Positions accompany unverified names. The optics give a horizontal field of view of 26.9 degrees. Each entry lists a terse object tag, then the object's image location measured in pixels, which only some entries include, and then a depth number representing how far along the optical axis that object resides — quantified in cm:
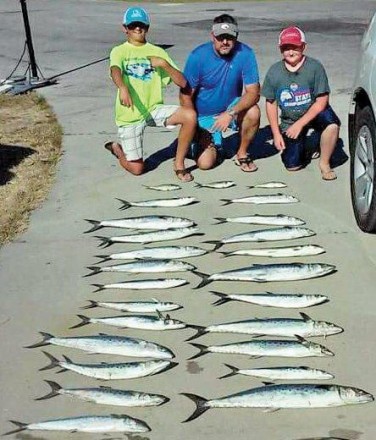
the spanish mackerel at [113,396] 373
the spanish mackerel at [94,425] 353
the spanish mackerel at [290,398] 362
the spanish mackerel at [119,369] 398
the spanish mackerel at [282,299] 461
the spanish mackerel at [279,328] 429
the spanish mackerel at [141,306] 468
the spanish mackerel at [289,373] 386
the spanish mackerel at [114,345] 416
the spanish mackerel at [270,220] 590
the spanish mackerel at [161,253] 543
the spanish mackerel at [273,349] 408
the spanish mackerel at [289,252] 534
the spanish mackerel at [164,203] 637
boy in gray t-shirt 662
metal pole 1138
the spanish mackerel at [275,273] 497
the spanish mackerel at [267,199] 634
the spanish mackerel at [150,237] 573
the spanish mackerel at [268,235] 562
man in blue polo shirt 680
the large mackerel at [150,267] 522
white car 542
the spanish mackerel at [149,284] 498
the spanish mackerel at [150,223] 593
